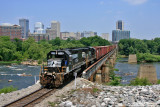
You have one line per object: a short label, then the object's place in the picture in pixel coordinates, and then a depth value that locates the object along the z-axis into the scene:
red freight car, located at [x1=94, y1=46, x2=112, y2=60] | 36.09
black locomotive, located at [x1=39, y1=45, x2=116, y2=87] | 16.33
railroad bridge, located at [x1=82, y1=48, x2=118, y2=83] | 22.15
